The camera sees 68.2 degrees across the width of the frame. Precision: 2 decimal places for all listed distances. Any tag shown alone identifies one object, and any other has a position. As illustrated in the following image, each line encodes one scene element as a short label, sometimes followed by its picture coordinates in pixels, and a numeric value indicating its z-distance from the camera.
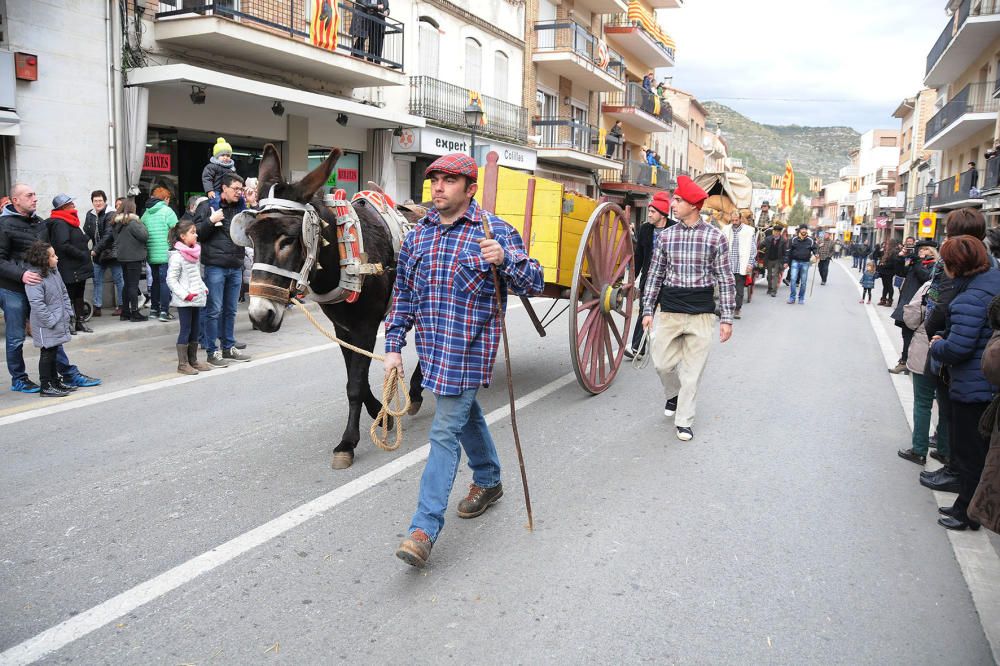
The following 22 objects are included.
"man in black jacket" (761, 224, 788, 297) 18.25
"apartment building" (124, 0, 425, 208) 11.91
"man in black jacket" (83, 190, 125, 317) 10.20
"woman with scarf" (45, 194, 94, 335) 7.41
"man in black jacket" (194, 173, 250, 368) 7.34
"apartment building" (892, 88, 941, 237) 45.91
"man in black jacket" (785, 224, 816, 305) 16.59
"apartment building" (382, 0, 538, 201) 18.62
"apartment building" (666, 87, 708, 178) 46.75
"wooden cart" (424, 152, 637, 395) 6.05
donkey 3.96
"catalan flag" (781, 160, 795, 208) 27.77
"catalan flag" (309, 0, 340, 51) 13.93
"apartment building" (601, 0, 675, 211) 31.61
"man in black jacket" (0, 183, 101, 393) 6.27
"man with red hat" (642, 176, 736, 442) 5.60
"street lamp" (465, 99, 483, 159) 17.94
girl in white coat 6.98
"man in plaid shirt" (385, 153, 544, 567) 3.32
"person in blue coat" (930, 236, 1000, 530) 3.94
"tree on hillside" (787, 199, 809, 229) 106.97
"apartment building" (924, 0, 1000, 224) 26.11
